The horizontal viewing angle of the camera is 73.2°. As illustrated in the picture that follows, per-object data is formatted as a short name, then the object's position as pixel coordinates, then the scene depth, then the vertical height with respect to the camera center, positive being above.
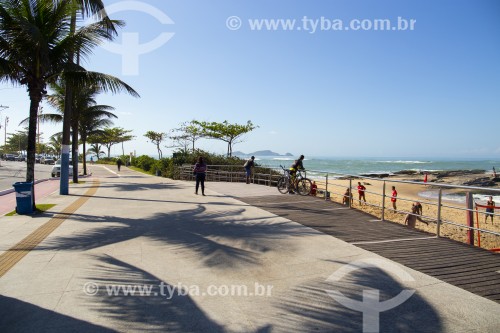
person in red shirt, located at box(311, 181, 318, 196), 12.85 -1.02
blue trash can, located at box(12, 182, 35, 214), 9.30 -1.12
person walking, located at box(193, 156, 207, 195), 13.50 -0.46
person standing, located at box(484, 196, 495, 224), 12.46 -1.45
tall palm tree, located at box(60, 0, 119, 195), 11.30 +3.25
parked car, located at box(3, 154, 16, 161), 72.09 +0.07
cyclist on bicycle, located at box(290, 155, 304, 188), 12.77 -0.20
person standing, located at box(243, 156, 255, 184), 17.28 -0.23
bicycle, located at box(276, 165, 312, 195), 12.91 -0.89
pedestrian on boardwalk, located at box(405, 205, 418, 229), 11.22 -1.92
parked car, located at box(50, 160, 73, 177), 27.21 -1.07
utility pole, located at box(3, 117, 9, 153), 81.74 +5.70
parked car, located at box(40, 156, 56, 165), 58.69 -0.40
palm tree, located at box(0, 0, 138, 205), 9.20 +3.23
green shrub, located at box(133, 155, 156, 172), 40.15 -0.28
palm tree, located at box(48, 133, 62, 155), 90.92 +4.59
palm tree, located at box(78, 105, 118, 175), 26.14 +3.26
